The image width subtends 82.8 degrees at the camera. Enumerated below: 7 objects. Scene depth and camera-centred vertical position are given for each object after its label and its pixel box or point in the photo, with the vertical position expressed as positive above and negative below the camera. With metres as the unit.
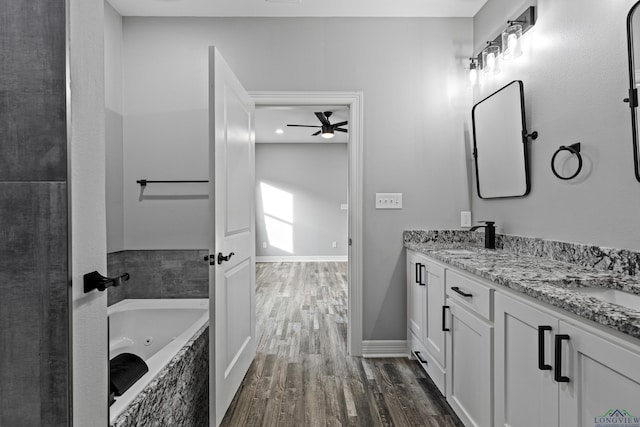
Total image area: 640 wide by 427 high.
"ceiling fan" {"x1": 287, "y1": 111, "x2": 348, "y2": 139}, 4.94 +1.26
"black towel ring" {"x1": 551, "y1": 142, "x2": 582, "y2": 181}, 1.71 +0.29
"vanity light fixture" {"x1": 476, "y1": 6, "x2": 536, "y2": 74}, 2.15 +1.09
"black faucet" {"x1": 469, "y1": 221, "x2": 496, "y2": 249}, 2.40 -0.16
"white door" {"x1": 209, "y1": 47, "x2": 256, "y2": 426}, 1.82 -0.14
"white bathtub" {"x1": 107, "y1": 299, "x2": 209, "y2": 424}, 2.39 -0.75
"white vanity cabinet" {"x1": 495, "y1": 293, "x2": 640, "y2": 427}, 0.89 -0.46
